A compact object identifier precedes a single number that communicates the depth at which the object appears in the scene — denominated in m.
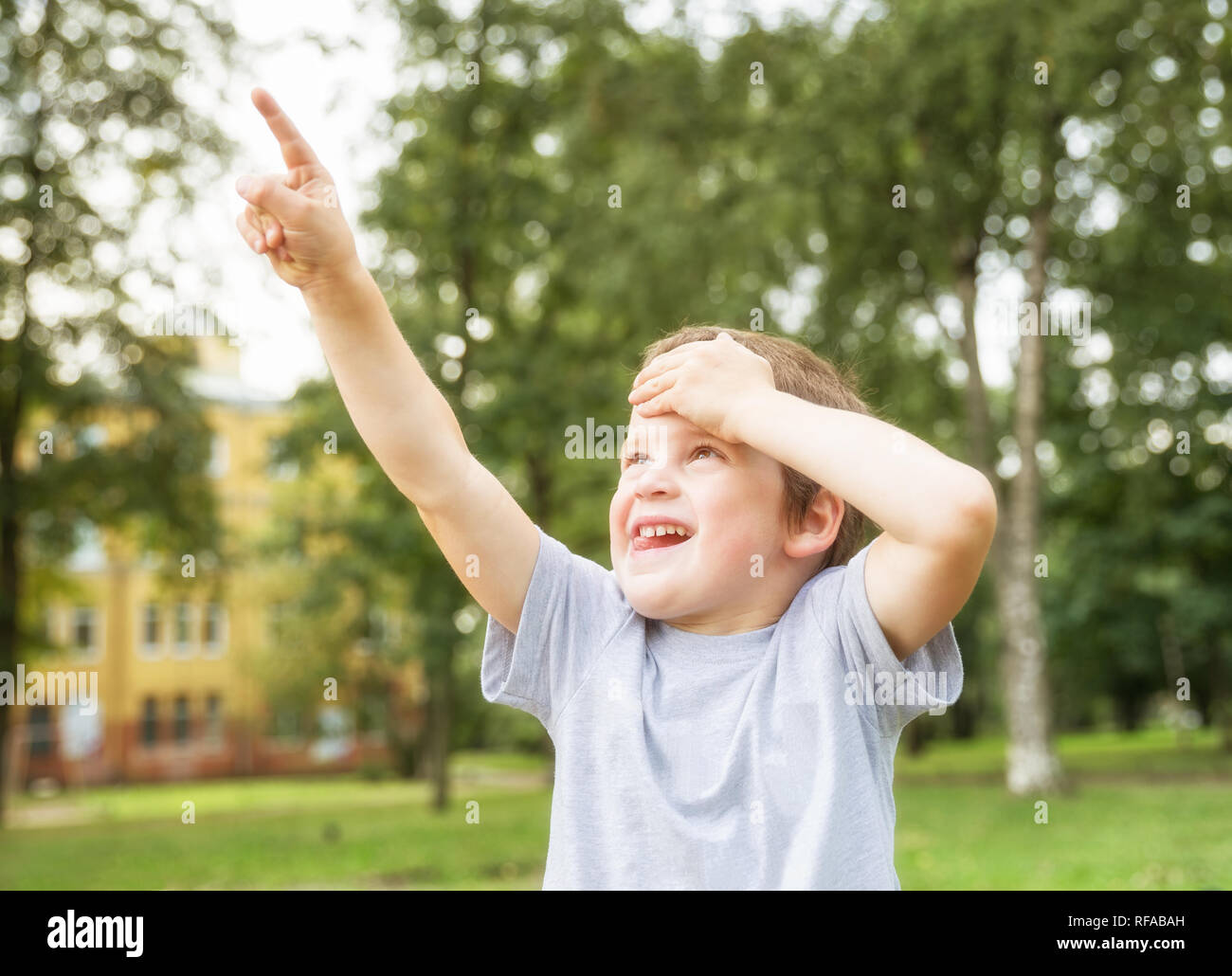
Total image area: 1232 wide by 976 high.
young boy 1.65
